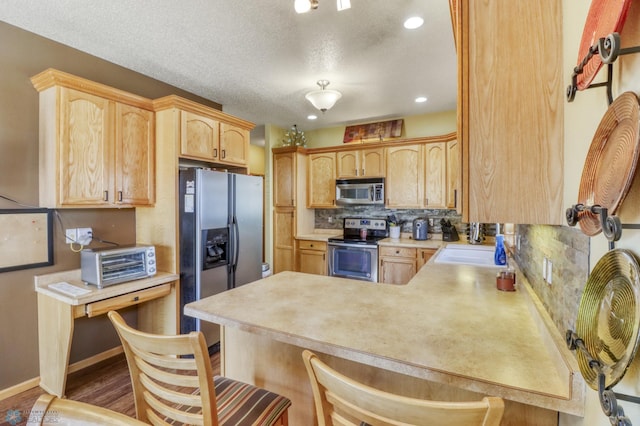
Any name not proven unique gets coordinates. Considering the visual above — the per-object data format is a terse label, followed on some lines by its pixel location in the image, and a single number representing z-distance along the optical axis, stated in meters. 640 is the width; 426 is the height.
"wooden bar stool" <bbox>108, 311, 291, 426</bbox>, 0.92
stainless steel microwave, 4.34
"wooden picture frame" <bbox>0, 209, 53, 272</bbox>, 2.16
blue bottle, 2.35
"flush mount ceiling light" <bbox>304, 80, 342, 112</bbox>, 2.97
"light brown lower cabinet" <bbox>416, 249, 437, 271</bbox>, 3.79
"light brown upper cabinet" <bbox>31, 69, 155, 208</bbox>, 2.21
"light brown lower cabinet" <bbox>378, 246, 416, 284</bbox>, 3.89
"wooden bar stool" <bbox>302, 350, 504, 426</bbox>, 0.58
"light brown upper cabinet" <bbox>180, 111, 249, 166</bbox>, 2.83
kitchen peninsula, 0.88
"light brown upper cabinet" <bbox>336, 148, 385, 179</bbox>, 4.38
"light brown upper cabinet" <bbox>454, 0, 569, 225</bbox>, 0.97
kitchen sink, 2.53
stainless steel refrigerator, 2.74
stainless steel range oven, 4.09
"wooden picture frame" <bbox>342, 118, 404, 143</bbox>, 4.45
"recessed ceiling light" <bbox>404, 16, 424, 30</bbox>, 2.12
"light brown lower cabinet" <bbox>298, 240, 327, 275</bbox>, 4.50
